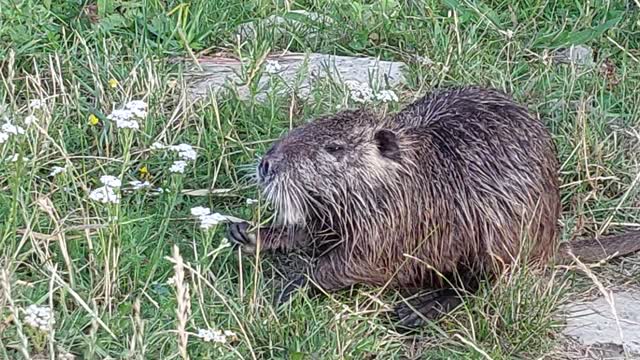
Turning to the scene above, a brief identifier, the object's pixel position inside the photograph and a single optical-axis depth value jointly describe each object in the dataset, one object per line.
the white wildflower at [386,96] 3.81
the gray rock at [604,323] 3.14
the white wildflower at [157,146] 3.41
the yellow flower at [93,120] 3.81
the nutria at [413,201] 3.22
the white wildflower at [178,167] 3.21
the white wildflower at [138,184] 3.33
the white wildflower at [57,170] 3.25
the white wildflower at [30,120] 3.19
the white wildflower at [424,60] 4.34
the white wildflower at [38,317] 2.47
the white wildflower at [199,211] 3.00
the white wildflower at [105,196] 2.90
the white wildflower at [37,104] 3.36
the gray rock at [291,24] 4.58
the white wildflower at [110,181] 2.94
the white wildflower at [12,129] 3.06
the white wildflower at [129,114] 3.10
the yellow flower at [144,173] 3.62
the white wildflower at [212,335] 2.55
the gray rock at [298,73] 4.12
